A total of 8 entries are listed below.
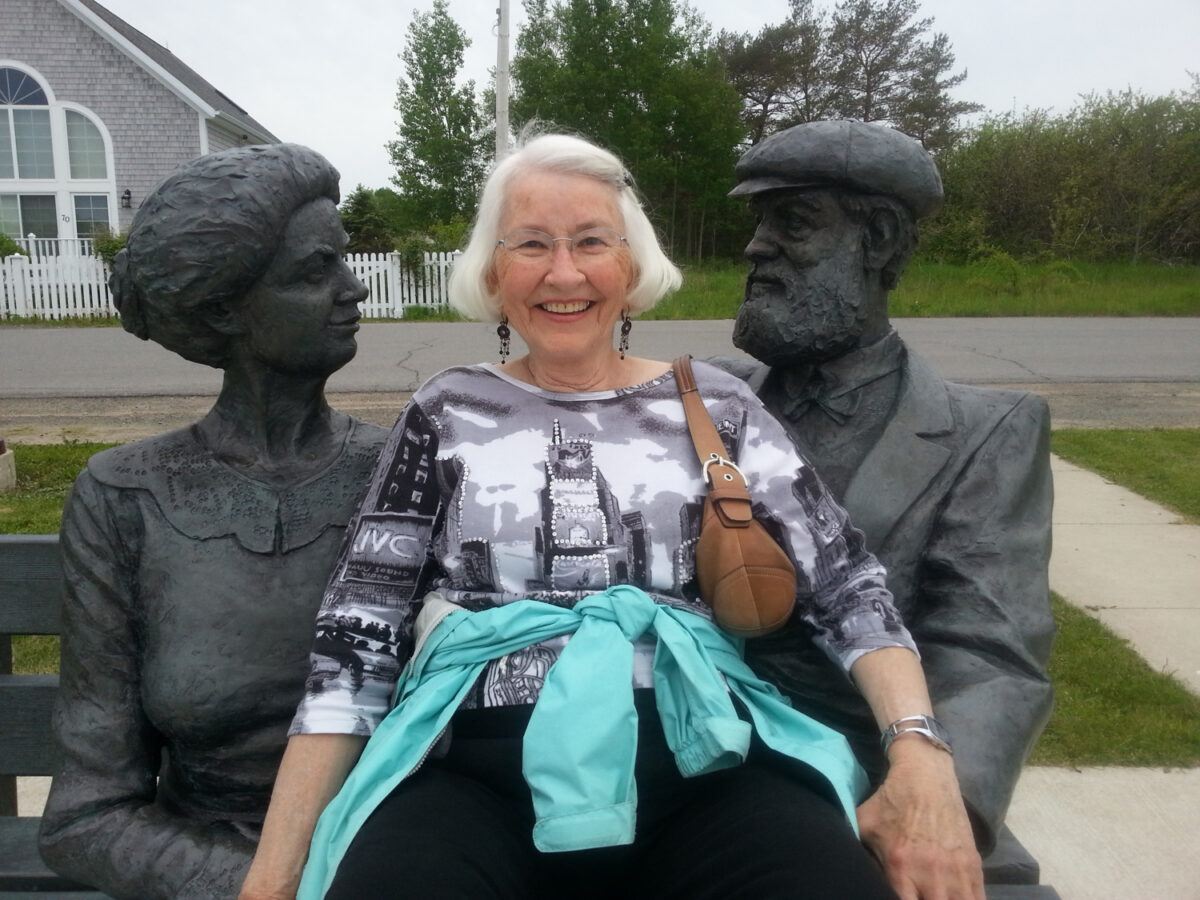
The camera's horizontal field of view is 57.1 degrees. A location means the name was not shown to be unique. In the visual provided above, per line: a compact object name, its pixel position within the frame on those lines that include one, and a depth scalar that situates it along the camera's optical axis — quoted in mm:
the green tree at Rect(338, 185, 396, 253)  22484
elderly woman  1581
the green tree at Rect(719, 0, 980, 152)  30609
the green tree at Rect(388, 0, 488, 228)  33625
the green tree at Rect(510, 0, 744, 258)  25469
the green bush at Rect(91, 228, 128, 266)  17781
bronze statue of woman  1795
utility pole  17031
